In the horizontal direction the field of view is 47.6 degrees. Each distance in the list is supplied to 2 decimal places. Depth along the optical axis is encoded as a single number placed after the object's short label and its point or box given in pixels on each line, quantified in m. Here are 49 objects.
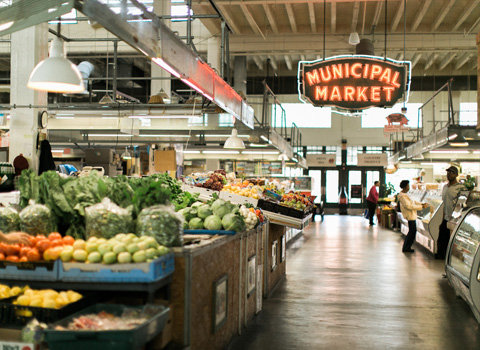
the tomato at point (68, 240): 3.57
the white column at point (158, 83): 15.46
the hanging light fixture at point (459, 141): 11.20
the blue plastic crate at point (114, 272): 3.20
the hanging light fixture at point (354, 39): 12.69
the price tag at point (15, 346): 3.00
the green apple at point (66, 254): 3.33
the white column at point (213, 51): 15.45
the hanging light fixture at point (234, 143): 10.49
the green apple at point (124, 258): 3.24
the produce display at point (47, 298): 3.21
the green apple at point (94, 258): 3.30
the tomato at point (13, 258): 3.42
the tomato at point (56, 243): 3.48
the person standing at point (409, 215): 12.02
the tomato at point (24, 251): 3.44
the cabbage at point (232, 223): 5.09
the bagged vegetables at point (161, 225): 3.66
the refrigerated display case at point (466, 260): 5.61
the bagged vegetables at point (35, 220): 3.90
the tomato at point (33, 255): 3.40
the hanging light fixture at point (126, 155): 13.62
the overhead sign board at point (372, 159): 26.28
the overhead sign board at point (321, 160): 27.22
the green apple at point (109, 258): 3.26
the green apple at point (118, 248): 3.30
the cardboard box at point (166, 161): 13.10
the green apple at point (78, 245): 3.41
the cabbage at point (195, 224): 5.29
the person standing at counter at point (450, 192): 9.95
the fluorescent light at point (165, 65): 4.68
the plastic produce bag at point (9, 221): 3.96
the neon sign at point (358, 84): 8.75
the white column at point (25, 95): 8.95
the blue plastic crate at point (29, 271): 3.31
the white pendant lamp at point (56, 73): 4.25
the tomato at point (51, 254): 3.37
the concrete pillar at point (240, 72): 17.69
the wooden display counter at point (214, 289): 3.62
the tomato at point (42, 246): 3.43
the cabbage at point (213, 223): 5.12
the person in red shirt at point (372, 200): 21.81
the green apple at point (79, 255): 3.32
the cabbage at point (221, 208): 5.38
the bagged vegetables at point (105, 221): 3.70
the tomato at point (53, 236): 3.60
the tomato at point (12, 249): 3.47
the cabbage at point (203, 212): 5.41
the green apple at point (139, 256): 3.24
